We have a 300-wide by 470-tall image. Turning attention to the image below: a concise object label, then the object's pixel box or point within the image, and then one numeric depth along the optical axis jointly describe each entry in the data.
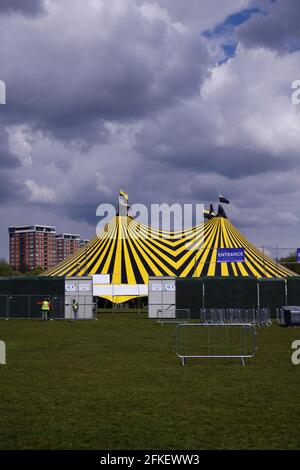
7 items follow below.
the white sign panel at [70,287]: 39.72
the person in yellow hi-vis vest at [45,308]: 35.84
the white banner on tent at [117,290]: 50.75
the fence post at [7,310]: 38.88
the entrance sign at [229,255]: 46.69
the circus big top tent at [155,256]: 50.88
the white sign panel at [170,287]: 41.00
